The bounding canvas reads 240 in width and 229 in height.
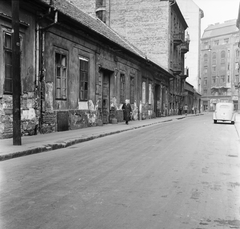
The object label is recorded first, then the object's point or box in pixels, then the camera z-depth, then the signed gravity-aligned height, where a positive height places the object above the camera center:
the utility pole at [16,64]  8.82 +1.10
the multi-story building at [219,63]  78.50 +10.50
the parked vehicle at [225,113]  25.69 -0.70
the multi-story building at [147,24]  37.19 +9.39
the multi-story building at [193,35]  60.47 +13.50
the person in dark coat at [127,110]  20.98 -0.39
